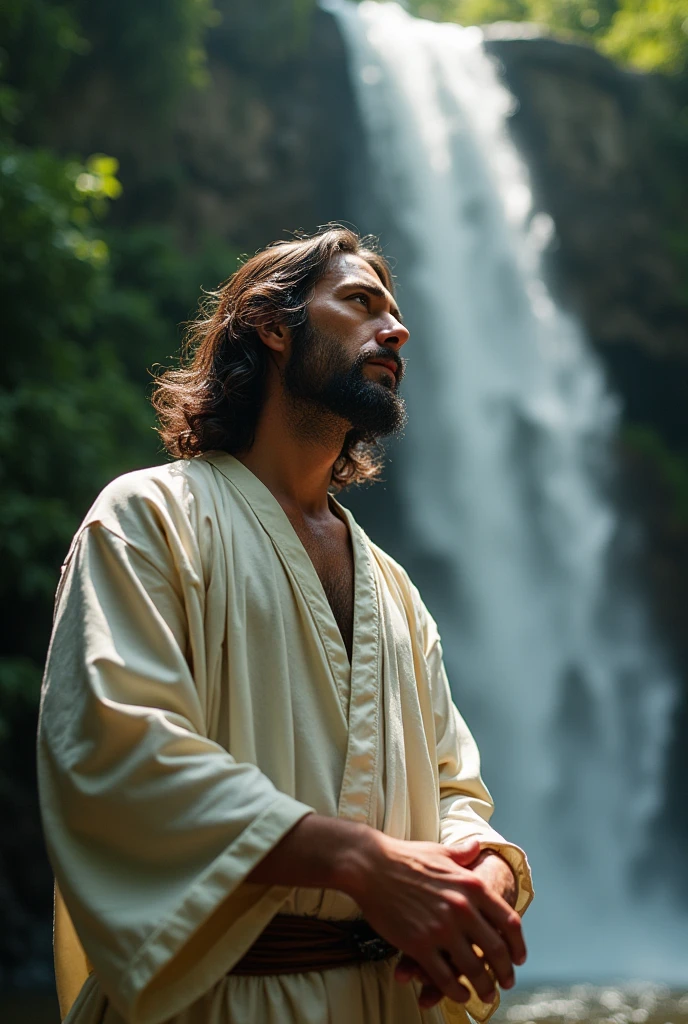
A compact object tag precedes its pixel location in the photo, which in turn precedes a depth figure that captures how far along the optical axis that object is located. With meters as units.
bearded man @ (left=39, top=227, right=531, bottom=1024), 1.45
